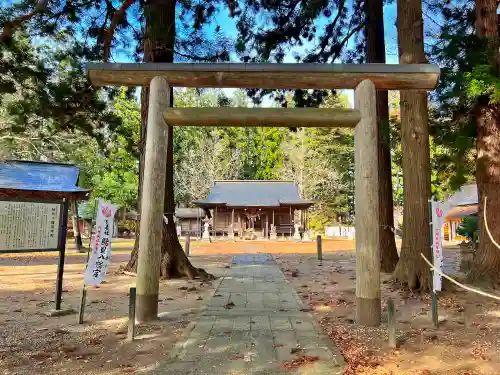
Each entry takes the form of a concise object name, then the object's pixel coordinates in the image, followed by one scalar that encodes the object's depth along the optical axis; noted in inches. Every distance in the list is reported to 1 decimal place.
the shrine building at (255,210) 1250.0
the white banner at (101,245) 196.7
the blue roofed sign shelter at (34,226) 194.7
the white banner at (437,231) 189.6
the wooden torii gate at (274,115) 193.2
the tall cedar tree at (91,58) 253.8
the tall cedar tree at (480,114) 263.6
